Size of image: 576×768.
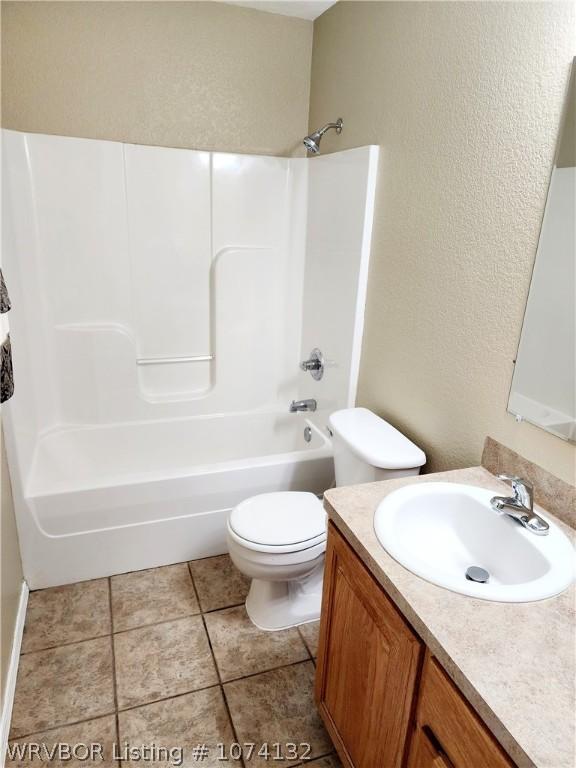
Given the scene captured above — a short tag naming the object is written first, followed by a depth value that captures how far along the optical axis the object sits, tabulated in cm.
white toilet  175
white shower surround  216
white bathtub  207
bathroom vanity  78
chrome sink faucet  118
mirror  120
